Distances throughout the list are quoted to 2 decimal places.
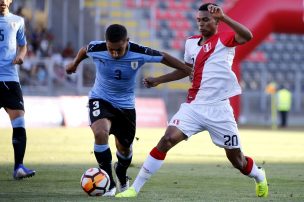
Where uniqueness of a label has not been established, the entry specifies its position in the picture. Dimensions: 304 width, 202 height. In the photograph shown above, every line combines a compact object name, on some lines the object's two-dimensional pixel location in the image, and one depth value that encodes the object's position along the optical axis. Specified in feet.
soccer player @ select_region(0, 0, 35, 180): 75.97
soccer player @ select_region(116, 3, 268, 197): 62.03
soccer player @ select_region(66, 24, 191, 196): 62.90
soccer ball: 61.05
